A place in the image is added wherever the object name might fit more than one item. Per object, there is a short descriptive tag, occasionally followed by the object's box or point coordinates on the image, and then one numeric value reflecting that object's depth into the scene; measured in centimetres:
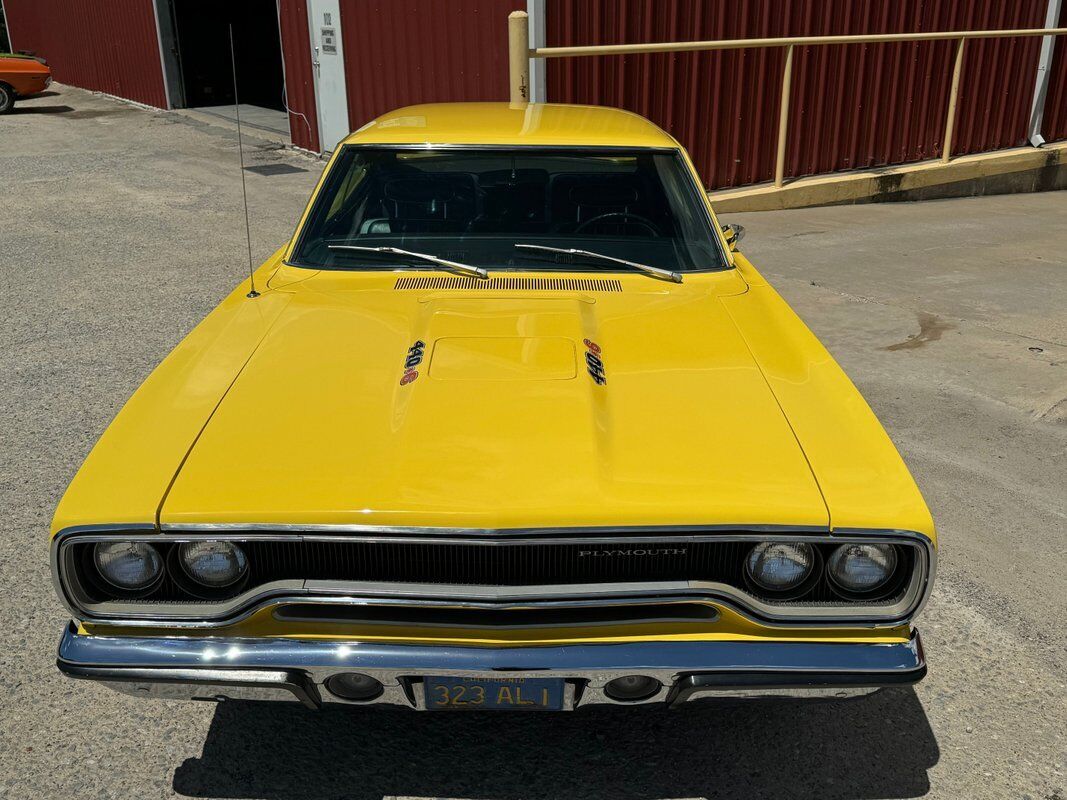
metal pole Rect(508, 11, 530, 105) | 838
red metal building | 945
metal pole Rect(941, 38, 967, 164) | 1077
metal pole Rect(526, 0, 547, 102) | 897
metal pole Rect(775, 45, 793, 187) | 980
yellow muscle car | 224
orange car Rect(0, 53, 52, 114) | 1830
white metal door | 1221
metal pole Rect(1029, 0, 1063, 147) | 1148
